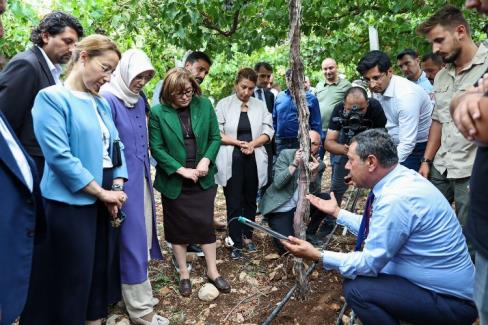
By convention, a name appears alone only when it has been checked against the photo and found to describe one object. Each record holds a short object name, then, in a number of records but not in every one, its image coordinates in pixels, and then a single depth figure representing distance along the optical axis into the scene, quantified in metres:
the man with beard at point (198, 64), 3.86
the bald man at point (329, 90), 5.48
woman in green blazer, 3.08
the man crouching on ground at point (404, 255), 2.09
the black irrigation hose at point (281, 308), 2.60
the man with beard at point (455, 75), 2.78
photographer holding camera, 3.53
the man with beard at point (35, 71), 2.28
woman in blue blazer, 2.05
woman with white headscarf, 2.63
